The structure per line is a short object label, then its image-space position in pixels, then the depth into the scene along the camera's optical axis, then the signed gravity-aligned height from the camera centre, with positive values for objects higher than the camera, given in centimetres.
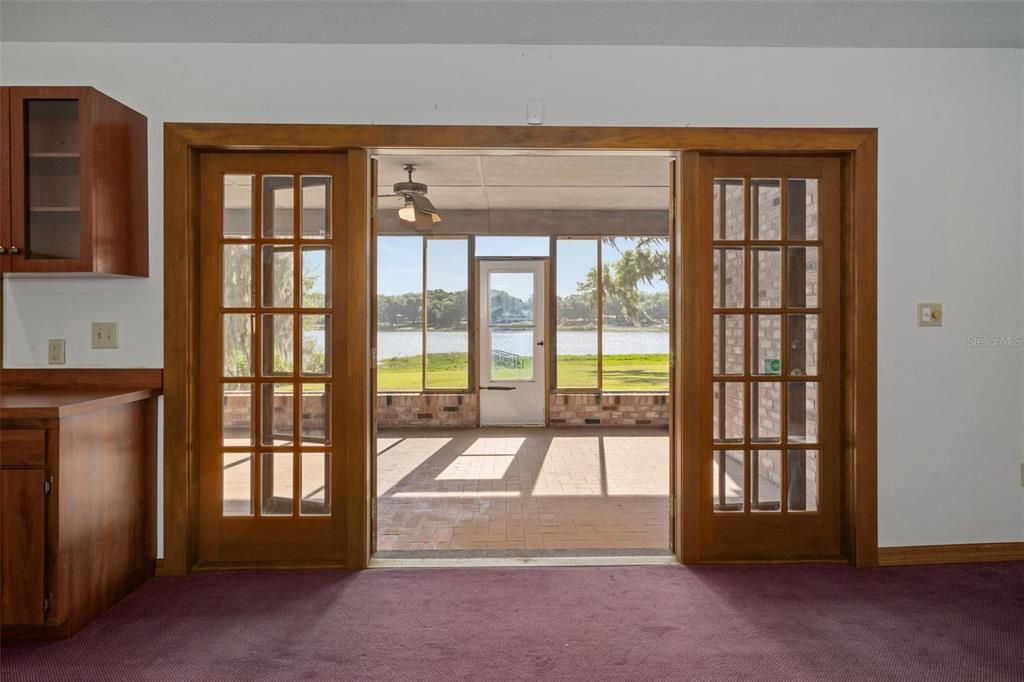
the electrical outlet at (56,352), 296 -7
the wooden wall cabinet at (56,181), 259 +64
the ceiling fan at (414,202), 538 +115
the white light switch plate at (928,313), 311 +12
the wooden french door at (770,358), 314 -10
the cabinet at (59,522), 229 -69
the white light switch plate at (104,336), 297 +1
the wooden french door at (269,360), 307 -11
